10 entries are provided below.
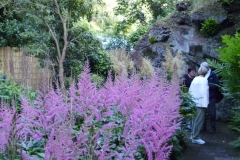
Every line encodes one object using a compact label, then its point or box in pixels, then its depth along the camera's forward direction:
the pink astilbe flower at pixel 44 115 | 2.32
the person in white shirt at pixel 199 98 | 6.59
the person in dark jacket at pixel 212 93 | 7.48
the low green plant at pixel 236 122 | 7.79
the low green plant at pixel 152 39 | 12.94
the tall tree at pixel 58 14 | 10.18
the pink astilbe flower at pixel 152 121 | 2.04
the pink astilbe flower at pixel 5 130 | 1.88
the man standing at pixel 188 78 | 8.18
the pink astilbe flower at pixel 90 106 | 1.69
